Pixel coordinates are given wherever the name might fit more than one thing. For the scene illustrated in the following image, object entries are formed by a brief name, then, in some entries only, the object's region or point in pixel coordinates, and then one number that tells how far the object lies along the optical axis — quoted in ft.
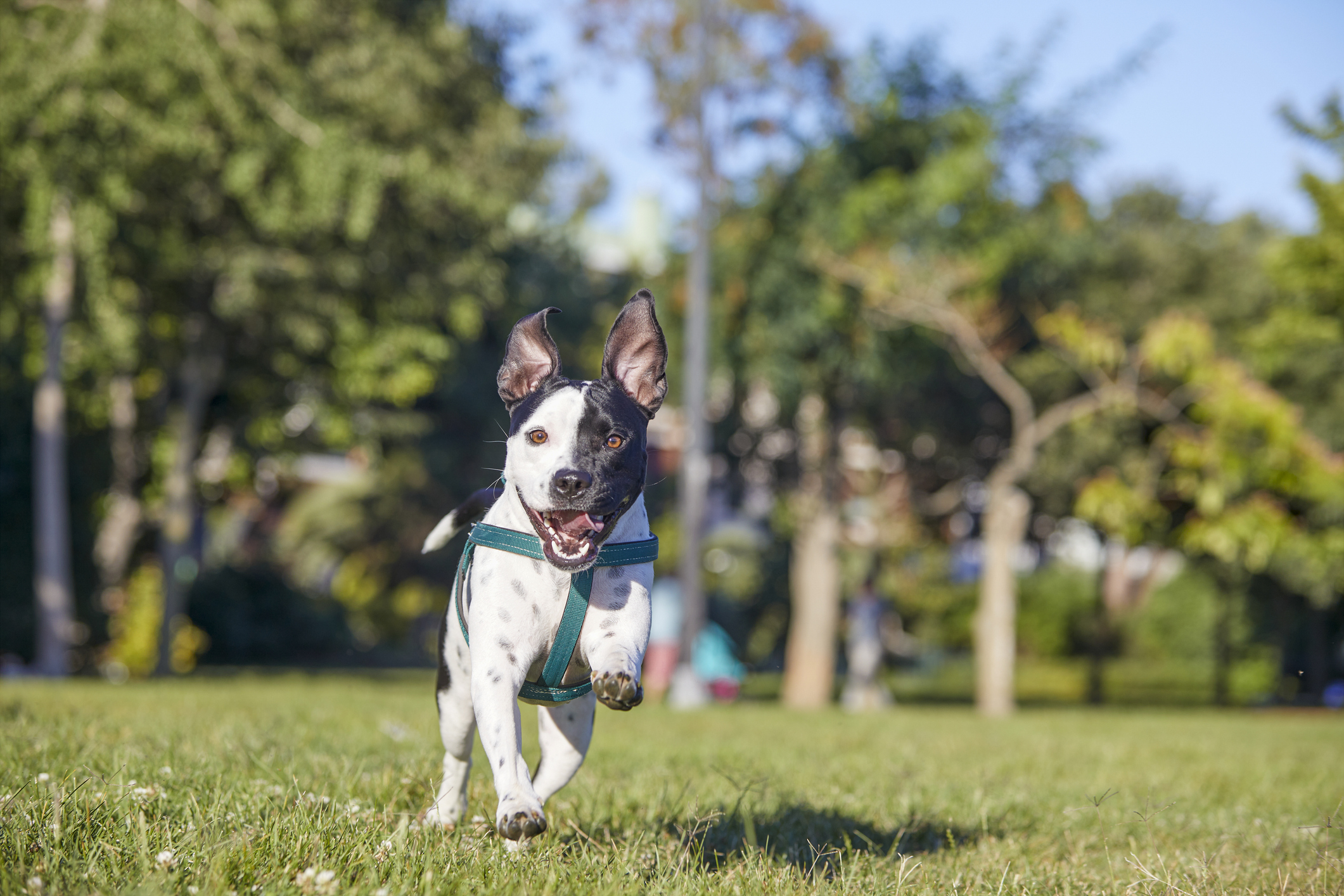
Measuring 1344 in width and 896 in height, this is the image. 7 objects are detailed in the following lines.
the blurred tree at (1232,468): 43.98
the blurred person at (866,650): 70.18
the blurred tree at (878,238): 59.16
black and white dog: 10.89
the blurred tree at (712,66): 58.75
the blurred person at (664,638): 66.23
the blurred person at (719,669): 82.07
